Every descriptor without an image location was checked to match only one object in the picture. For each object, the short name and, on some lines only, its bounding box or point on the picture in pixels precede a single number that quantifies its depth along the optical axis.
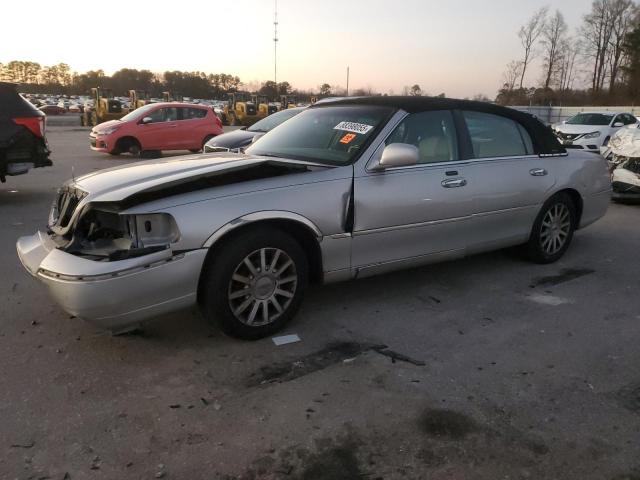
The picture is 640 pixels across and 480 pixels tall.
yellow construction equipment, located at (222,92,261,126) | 34.78
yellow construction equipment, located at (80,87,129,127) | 29.41
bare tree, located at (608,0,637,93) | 63.69
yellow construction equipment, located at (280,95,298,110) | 39.91
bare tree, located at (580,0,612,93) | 65.44
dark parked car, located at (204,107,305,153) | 10.10
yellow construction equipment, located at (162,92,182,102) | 38.50
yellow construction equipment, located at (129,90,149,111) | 34.72
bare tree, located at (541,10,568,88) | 67.00
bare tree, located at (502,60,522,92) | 68.61
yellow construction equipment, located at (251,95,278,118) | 35.91
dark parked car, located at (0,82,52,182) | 7.63
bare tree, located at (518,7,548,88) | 65.99
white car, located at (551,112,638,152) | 15.52
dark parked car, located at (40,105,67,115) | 47.41
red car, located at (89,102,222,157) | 14.95
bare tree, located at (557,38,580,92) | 67.50
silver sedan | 3.15
